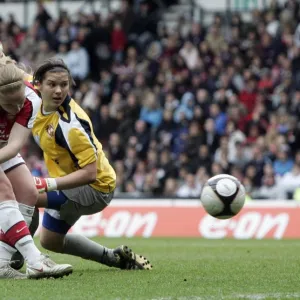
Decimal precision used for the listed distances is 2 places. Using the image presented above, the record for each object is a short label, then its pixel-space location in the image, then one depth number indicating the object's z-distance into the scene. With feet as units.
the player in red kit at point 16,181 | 46.96
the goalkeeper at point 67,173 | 51.34
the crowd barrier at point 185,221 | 99.50
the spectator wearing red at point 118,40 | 142.31
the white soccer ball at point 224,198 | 56.18
